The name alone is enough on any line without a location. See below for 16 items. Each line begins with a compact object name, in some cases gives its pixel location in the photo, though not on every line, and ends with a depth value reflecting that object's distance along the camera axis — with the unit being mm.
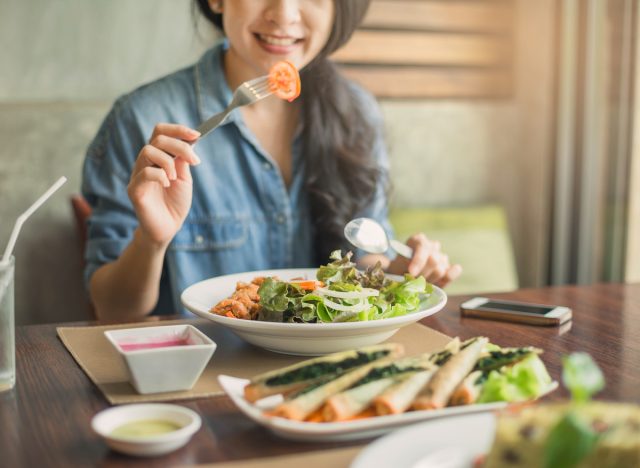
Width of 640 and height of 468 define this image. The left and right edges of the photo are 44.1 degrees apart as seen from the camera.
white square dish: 954
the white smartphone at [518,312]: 1361
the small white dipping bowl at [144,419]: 782
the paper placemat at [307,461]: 769
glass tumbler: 968
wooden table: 818
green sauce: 810
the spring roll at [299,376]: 871
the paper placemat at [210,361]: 997
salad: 1133
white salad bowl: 1054
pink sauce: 1037
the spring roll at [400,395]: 833
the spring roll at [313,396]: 818
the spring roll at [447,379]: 854
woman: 1791
